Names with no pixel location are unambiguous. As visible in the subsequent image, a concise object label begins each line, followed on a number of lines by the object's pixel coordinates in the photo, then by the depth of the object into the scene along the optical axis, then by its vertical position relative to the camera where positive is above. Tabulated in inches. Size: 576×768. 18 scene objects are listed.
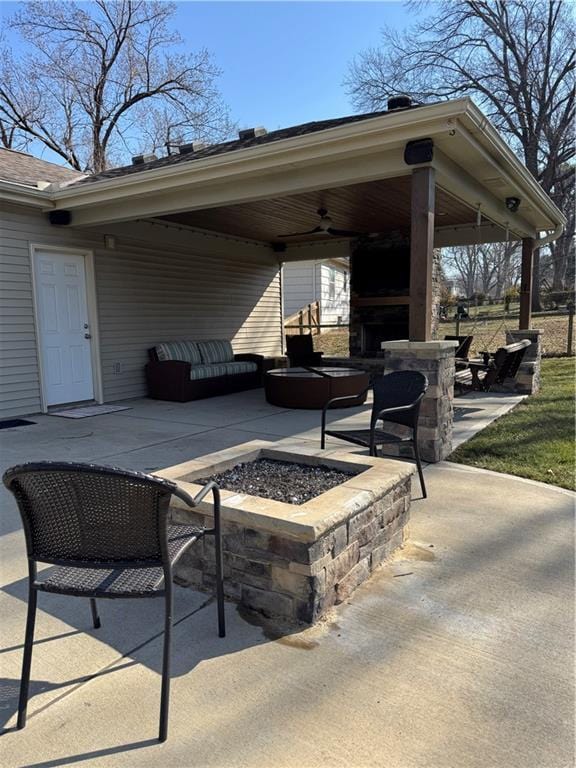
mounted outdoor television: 394.6 +40.7
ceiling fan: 302.4 +62.6
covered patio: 170.4 +60.1
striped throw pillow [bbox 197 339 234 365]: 349.4 -17.0
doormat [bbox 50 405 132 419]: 256.7 -41.6
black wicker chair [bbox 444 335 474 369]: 329.1 -16.4
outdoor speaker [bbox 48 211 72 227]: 261.6 +55.4
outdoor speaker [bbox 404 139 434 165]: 165.5 +53.9
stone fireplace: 395.9 +22.4
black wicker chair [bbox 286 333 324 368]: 394.6 -21.2
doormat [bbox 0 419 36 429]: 232.5 -41.9
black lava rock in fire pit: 99.3 -31.2
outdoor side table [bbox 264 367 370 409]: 265.9 -31.9
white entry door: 263.3 +1.2
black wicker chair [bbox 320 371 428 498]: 134.1 -21.8
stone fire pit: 78.8 -35.3
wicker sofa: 298.7 -26.4
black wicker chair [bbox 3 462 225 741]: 56.5 -22.9
